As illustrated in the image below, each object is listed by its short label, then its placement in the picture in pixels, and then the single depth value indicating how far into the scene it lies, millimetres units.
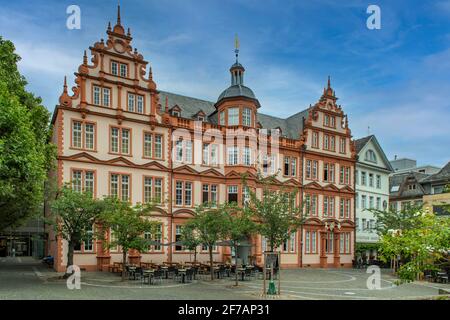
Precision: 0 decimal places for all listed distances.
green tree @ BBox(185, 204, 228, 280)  30844
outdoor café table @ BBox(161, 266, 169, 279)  32125
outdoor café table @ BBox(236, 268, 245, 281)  33150
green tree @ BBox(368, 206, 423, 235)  43719
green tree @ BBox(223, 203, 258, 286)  30234
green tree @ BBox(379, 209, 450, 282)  10227
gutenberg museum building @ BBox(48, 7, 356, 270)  37031
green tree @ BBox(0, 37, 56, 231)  21188
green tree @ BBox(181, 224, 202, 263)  32625
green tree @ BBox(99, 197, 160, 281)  28094
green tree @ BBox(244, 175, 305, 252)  27719
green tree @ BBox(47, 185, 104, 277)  29016
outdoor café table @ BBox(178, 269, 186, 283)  30453
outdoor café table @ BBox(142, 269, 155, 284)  28656
